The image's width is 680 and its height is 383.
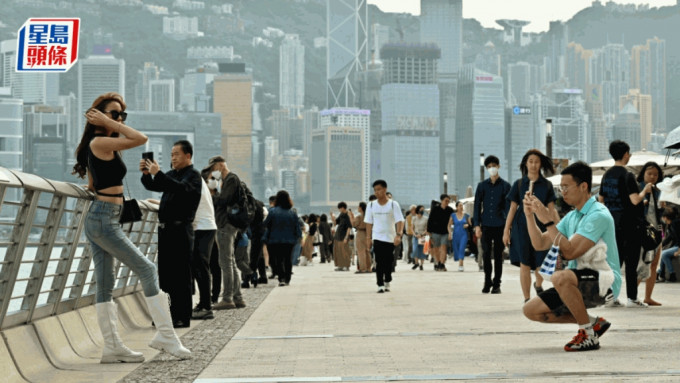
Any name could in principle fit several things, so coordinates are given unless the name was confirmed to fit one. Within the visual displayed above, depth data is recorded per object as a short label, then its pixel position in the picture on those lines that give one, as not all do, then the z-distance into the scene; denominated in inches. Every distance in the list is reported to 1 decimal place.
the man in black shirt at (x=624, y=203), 478.3
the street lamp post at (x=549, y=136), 1624.0
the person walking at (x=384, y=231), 673.6
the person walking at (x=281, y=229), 775.1
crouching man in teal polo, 310.8
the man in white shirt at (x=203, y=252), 457.7
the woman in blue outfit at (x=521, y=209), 502.3
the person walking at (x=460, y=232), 1048.8
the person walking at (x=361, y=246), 1033.5
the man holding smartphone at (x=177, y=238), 398.0
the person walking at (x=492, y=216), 605.9
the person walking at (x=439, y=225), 1023.6
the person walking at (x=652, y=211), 504.4
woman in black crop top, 299.3
